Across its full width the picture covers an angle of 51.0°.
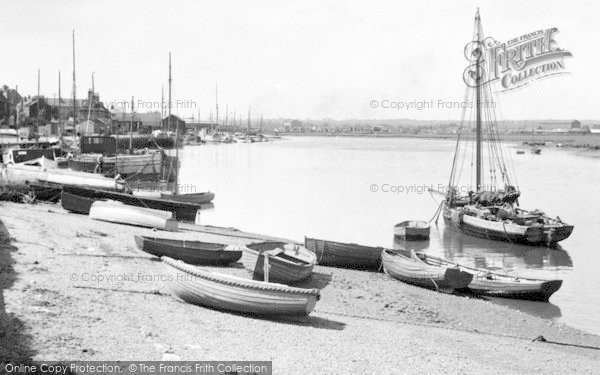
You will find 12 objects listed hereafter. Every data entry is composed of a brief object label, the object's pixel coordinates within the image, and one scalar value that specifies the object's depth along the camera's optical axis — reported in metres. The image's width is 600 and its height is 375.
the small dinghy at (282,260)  22.03
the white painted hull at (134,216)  32.61
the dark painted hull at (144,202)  37.22
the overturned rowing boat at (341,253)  27.53
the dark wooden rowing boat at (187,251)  23.55
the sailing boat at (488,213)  37.22
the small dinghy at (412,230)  38.56
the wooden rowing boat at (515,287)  24.36
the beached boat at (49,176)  43.97
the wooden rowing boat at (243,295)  17.03
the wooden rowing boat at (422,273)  24.09
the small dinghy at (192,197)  46.34
